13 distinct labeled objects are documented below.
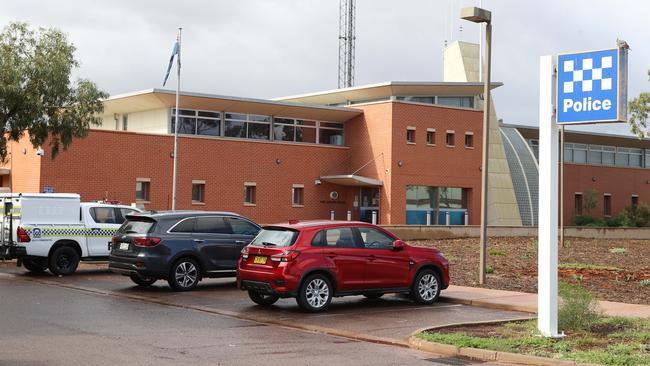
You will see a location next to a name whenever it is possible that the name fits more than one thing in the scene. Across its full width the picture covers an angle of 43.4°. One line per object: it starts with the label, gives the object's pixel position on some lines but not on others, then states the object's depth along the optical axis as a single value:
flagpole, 35.12
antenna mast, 61.14
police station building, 37.78
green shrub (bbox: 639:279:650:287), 19.00
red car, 14.10
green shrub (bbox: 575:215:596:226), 55.44
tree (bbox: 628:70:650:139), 31.97
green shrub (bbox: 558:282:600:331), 11.79
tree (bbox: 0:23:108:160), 26.91
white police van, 20.78
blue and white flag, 35.12
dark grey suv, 17.53
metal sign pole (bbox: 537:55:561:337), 11.34
